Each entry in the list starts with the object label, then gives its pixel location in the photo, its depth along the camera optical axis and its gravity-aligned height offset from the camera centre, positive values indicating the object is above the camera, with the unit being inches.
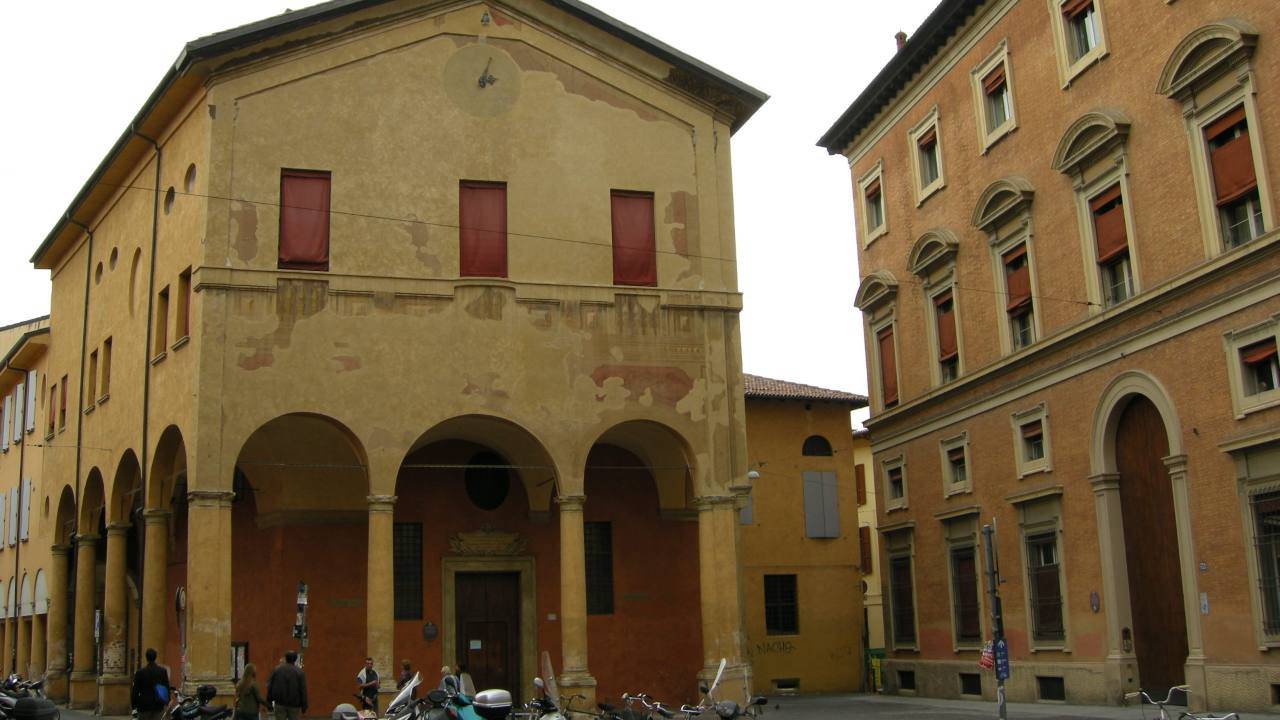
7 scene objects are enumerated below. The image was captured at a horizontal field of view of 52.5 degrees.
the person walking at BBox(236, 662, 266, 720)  669.3 -37.7
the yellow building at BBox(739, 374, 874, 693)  1381.6 +61.4
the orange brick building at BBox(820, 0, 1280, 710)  800.9 +184.7
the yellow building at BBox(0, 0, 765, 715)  890.7 +185.9
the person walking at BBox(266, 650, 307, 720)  706.2 -36.8
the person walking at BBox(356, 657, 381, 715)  827.4 -41.0
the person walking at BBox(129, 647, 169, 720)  681.0 -34.1
